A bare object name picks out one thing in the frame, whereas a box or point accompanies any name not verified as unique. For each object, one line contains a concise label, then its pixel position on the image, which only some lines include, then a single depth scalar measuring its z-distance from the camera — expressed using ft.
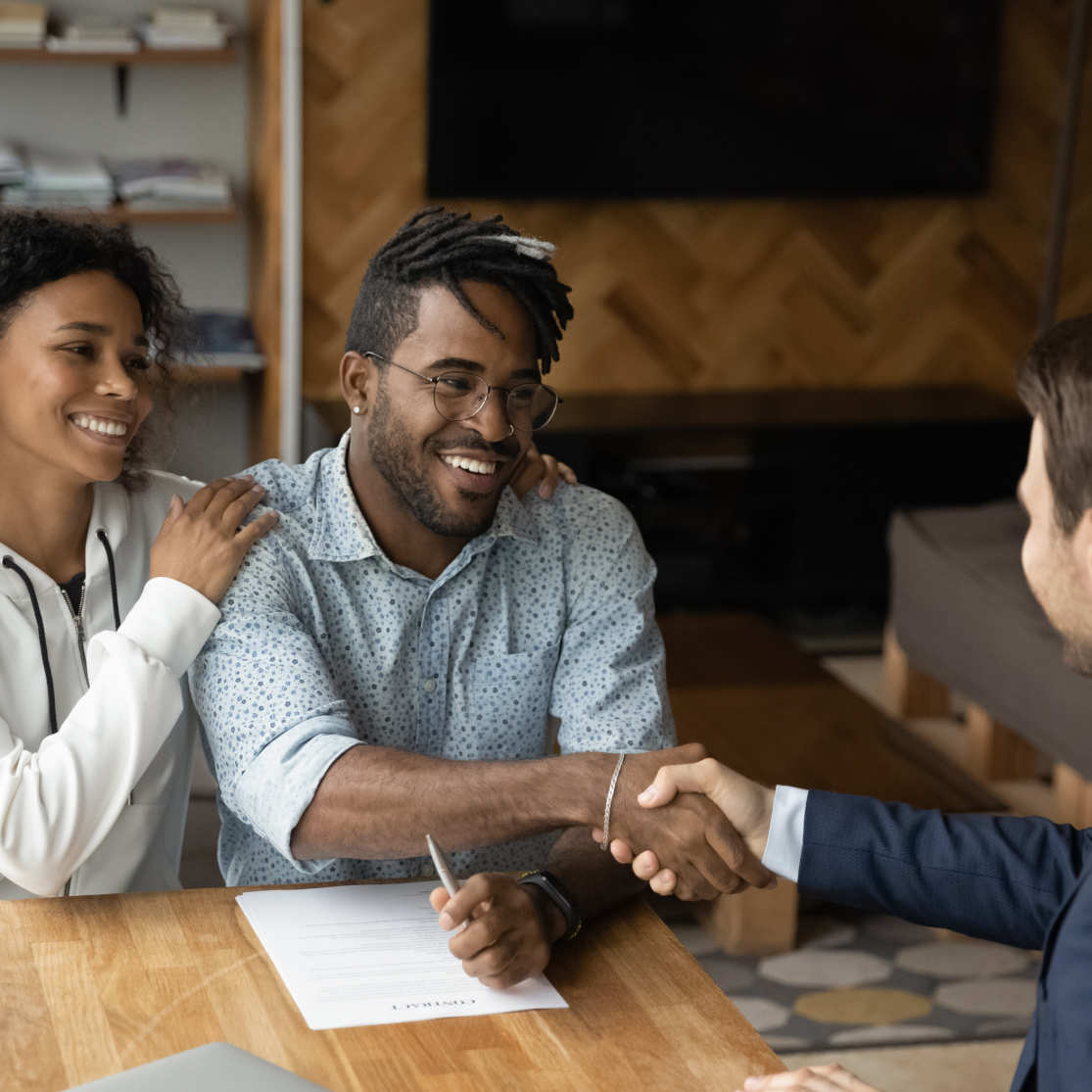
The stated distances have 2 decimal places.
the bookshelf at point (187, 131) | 13.16
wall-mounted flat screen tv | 13.64
